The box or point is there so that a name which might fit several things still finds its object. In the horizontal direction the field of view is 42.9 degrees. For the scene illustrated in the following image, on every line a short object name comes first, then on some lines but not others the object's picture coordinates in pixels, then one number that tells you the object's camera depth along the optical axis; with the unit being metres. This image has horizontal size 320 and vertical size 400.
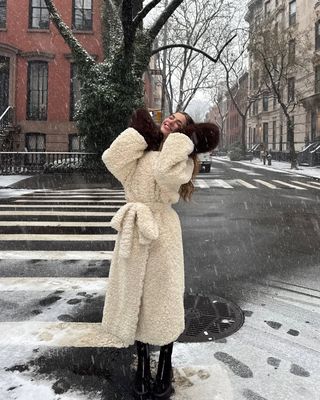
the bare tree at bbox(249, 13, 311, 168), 29.17
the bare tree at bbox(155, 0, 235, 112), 31.39
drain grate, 3.61
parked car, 26.41
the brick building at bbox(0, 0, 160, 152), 25.31
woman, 2.60
